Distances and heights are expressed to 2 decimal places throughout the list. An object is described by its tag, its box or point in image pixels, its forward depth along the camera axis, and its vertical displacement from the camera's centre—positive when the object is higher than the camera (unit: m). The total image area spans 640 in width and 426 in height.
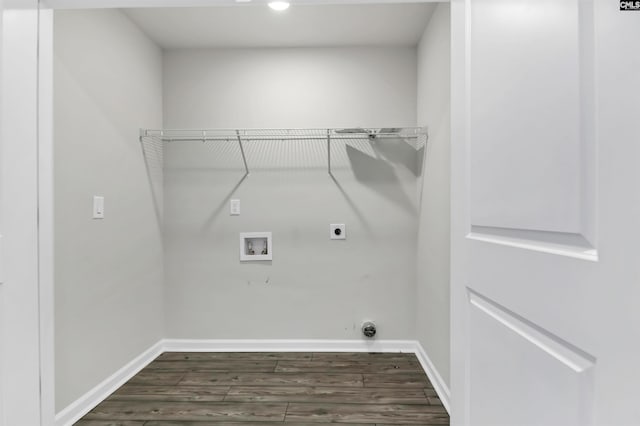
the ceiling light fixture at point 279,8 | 2.10 +1.24
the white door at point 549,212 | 0.51 +0.00
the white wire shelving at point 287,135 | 2.49 +0.58
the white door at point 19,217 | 1.00 -0.01
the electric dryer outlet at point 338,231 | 2.70 -0.14
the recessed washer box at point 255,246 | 2.72 -0.26
